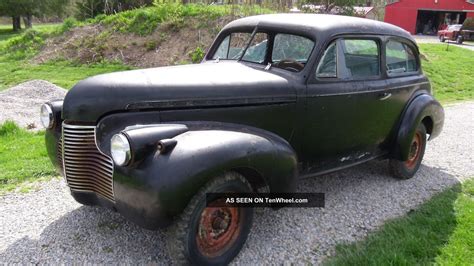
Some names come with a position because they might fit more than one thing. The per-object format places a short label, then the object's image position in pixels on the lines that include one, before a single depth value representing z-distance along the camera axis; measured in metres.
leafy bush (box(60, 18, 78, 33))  15.52
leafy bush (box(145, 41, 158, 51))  12.98
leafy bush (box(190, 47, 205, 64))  11.35
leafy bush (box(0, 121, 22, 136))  6.18
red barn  37.75
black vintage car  2.68
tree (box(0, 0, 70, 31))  31.66
